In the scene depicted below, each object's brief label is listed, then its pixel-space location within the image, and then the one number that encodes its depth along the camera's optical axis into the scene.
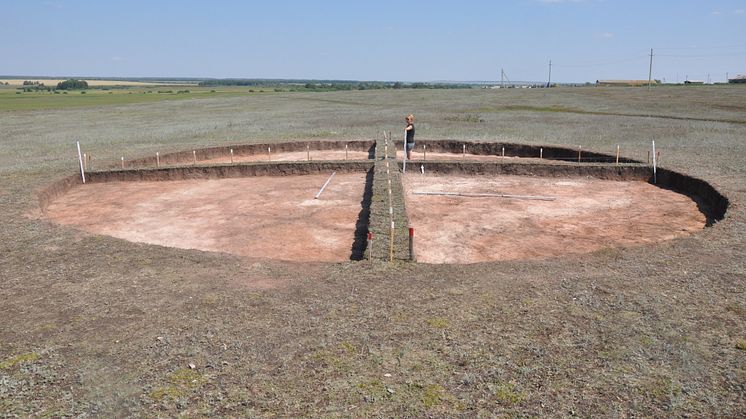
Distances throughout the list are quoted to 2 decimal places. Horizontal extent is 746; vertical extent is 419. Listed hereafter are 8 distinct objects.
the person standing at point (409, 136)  24.05
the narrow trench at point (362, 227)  13.46
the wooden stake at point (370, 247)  11.11
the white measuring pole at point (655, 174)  21.39
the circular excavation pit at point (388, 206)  13.99
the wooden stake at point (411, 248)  10.97
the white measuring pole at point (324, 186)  19.38
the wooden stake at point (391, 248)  11.04
